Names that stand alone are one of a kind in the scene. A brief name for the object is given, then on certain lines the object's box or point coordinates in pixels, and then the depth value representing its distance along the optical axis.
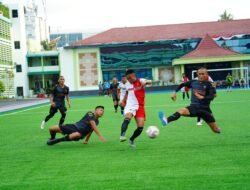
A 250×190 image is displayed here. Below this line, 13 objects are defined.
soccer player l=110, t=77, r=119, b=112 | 21.86
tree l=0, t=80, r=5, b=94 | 48.94
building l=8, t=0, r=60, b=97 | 64.06
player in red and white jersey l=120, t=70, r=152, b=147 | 9.94
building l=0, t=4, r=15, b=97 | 54.53
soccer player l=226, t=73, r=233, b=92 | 41.42
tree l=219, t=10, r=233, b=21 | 81.62
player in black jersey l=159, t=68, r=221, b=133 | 9.89
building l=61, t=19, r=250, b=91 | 55.22
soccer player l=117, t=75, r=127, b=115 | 18.06
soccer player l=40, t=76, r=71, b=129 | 14.80
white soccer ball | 9.33
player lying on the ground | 10.09
